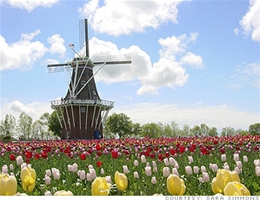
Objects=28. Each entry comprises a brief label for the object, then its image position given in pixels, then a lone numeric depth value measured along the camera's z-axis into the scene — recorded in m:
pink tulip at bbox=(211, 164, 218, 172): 4.09
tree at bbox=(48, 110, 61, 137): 48.66
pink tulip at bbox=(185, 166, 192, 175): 3.85
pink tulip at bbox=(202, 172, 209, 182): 3.38
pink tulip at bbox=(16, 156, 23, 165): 5.50
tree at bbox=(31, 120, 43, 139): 53.86
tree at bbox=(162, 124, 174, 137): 58.95
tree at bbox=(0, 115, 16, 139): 46.53
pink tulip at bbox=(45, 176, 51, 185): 3.76
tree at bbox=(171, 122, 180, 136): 59.22
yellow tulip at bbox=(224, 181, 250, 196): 1.42
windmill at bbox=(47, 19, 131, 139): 31.69
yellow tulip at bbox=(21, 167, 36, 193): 2.46
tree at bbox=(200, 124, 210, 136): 61.25
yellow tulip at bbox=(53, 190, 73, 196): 1.54
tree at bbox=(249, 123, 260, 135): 68.90
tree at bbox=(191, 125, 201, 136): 63.57
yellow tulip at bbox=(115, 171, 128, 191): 2.34
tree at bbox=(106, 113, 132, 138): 54.69
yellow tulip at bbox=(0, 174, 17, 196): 1.85
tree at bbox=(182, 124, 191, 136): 59.69
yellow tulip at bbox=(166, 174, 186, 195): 2.00
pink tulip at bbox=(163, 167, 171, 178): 3.53
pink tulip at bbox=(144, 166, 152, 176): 3.79
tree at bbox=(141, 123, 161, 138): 60.60
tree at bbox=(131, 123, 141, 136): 60.00
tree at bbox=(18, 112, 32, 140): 48.55
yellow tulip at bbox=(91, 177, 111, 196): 1.76
